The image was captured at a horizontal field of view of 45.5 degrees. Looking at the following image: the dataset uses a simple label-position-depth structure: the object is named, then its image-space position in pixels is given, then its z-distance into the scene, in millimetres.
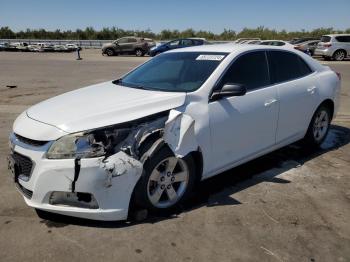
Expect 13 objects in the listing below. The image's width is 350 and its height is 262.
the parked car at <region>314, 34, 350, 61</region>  26422
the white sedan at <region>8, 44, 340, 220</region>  3523
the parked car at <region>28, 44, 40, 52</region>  46969
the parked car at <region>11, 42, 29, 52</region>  47875
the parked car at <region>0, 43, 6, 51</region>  48469
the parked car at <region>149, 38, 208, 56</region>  30781
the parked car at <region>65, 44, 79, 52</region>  46872
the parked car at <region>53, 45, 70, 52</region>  46494
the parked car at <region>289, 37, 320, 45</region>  31947
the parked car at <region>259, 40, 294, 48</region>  25967
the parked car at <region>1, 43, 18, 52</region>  48062
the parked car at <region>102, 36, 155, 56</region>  35281
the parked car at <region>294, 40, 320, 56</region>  29603
